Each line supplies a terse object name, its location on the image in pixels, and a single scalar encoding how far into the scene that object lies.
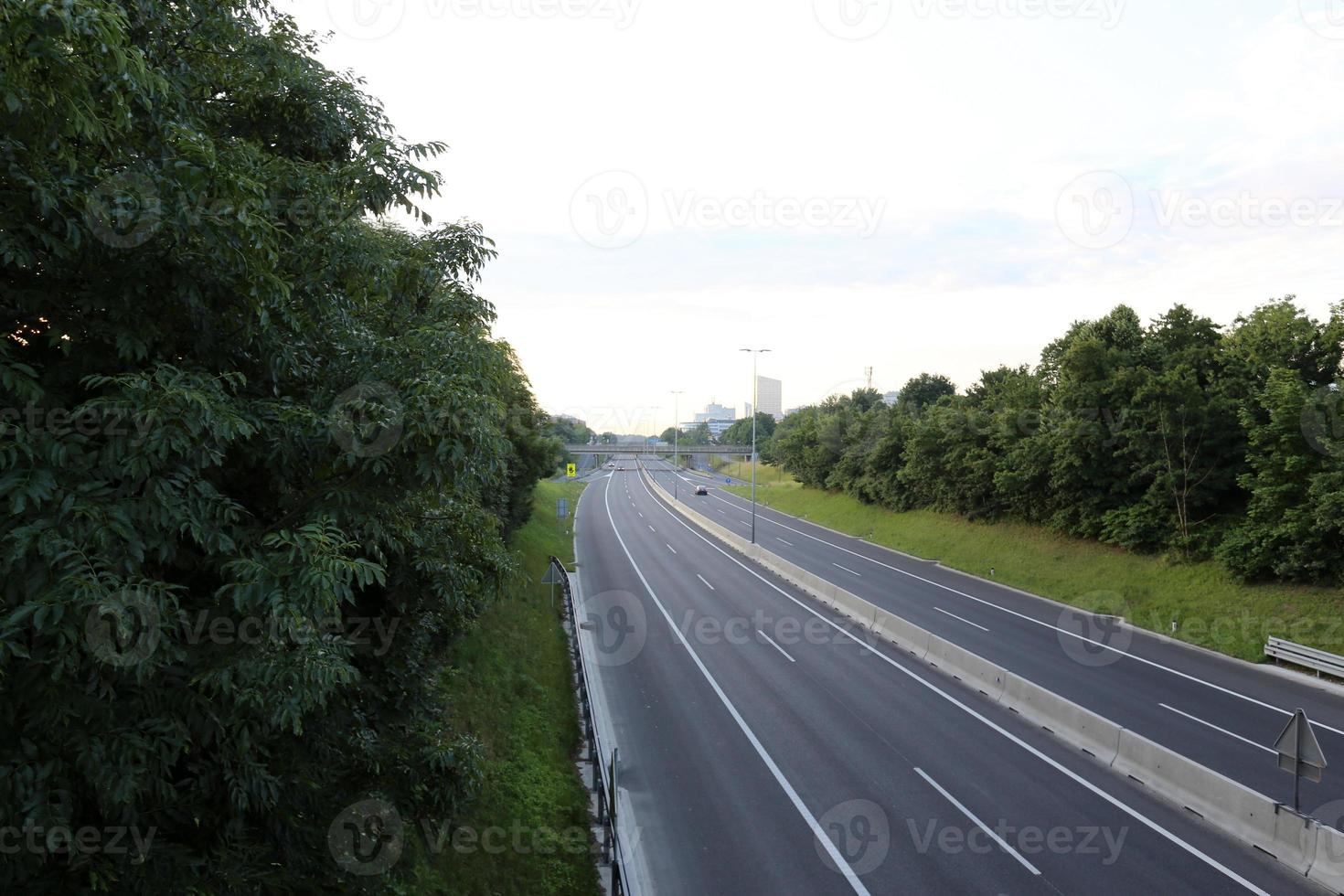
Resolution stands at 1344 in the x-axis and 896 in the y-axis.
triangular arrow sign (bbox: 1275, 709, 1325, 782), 8.75
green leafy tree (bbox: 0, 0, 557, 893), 3.49
